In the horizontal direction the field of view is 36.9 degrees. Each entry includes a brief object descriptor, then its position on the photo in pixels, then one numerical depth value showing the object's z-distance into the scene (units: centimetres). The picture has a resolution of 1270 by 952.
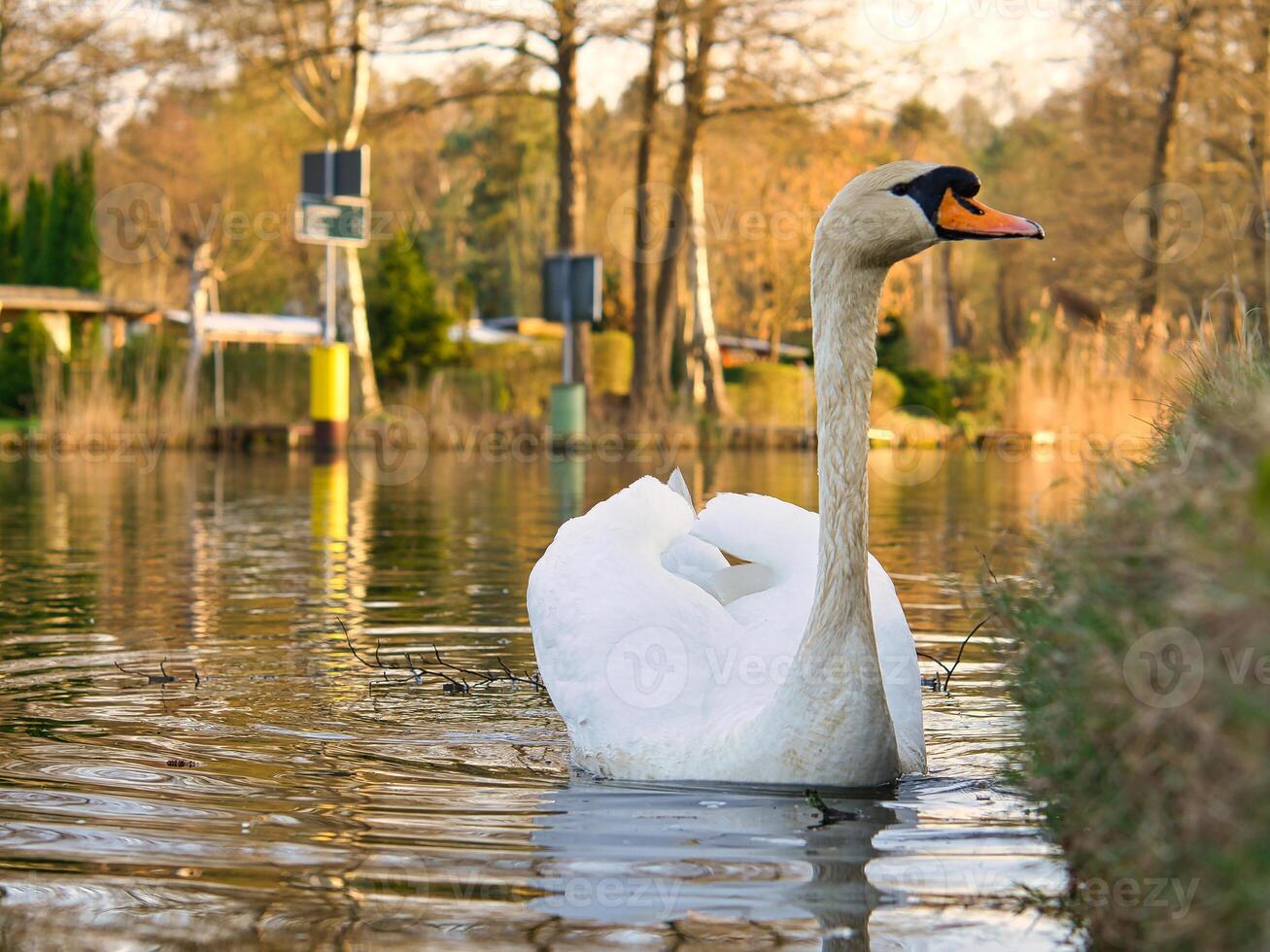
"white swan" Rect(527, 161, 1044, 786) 473
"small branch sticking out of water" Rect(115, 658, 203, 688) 684
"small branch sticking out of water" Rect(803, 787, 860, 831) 449
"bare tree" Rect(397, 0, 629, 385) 3002
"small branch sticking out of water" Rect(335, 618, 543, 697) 689
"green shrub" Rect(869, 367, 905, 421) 3822
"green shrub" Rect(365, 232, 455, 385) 3647
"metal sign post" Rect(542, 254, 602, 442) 2909
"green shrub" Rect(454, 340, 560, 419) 3556
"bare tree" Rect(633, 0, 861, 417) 3055
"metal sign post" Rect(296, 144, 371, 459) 2662
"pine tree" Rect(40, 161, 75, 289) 3975
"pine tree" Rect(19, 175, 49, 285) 4153
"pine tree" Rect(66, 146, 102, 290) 3944
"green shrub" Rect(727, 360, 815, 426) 3681
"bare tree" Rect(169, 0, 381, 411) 3064
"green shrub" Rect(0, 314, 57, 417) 3088
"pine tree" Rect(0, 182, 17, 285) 4272
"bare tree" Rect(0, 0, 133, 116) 3303
